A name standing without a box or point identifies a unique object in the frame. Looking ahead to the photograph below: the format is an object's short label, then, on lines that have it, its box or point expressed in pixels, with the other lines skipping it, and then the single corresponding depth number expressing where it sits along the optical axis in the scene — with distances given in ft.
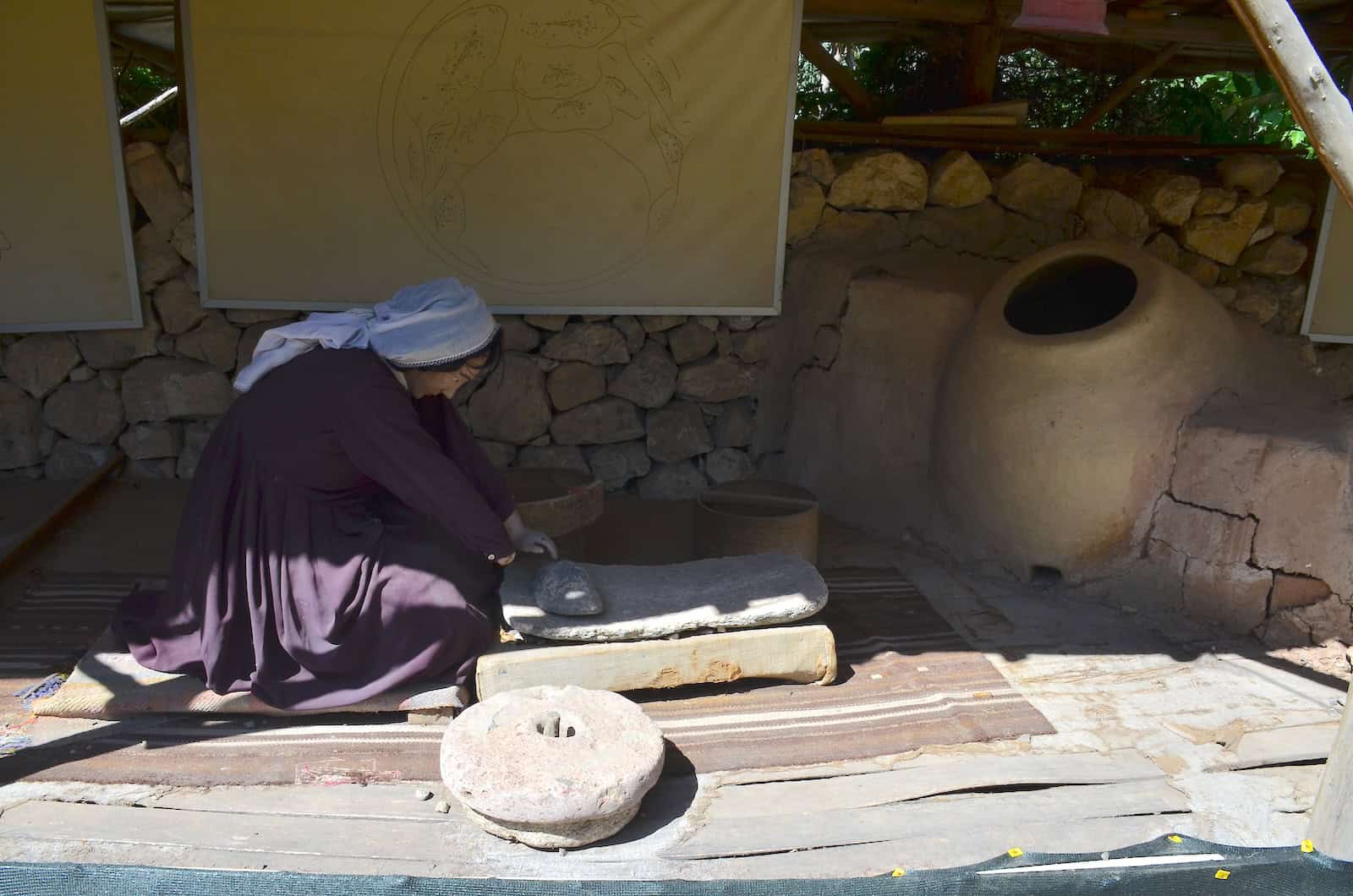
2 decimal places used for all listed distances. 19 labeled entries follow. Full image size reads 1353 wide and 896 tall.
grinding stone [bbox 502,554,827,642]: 10.08
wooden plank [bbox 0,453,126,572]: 12.79
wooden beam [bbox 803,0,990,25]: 15.56
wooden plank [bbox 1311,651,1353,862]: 7.57
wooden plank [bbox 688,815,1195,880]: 7.88
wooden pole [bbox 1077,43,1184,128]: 18.42
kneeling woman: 9.46
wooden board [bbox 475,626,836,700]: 9.77
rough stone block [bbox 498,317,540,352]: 15.88
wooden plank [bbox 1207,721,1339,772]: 9.58
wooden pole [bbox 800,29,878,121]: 16.57
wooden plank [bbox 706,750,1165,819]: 8.82
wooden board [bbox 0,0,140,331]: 13.96
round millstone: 7.75
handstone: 10.14
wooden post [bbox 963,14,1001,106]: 16.72
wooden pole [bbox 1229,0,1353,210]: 7.70
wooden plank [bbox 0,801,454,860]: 7.86
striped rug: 8.96
